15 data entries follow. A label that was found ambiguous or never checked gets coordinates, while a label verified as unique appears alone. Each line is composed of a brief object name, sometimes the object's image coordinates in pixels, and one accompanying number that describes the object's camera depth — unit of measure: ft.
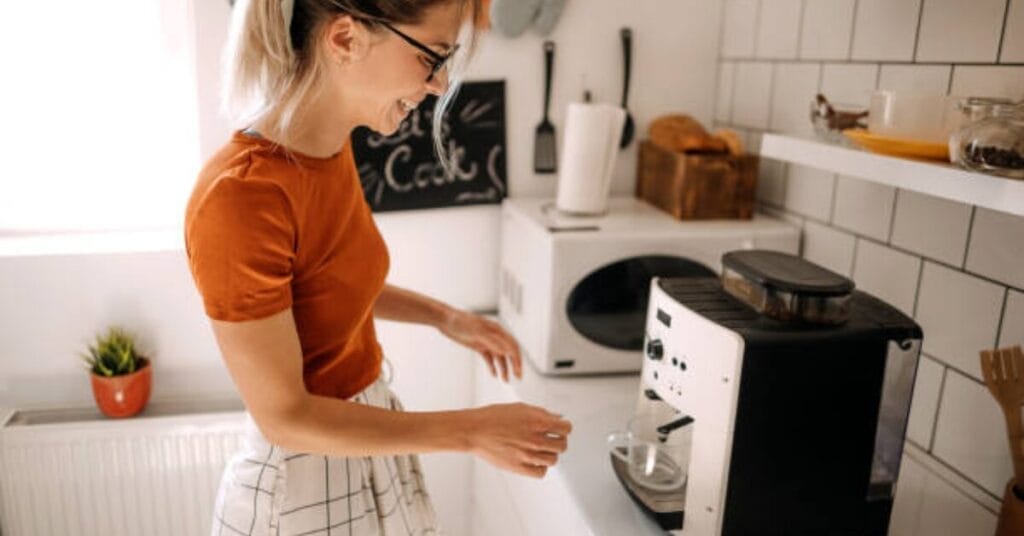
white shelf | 2.70
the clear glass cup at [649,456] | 3.56
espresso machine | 3.00
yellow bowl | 3.22
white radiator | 5.04
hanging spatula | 5.72
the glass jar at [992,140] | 2.83
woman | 2.68
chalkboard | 5.48
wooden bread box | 5.05
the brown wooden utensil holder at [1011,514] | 3.16
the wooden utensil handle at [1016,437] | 3.28
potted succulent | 5.16
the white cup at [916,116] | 3.32
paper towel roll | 5.05
